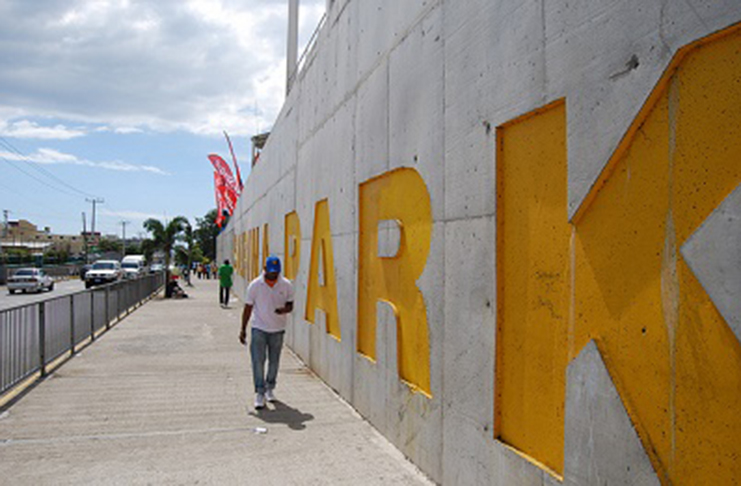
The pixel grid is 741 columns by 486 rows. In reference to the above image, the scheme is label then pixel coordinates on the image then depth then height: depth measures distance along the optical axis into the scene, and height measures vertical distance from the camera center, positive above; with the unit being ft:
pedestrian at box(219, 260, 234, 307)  74.95 -2.83
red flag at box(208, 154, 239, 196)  158.77 +22.06
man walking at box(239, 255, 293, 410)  23.57 -2.27
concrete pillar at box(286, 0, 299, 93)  50.59 +18.17
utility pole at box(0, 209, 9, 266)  361.08 +19.09
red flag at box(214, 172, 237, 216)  155.41 +15.87
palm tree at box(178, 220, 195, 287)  127.24 +2.76
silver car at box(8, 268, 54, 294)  114.32 -4.45
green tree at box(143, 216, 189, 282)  120.16 +4.66
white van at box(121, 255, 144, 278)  144.36 -2.58
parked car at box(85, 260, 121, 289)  123.54 -3.74
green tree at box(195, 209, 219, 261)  380.17 +13.75
